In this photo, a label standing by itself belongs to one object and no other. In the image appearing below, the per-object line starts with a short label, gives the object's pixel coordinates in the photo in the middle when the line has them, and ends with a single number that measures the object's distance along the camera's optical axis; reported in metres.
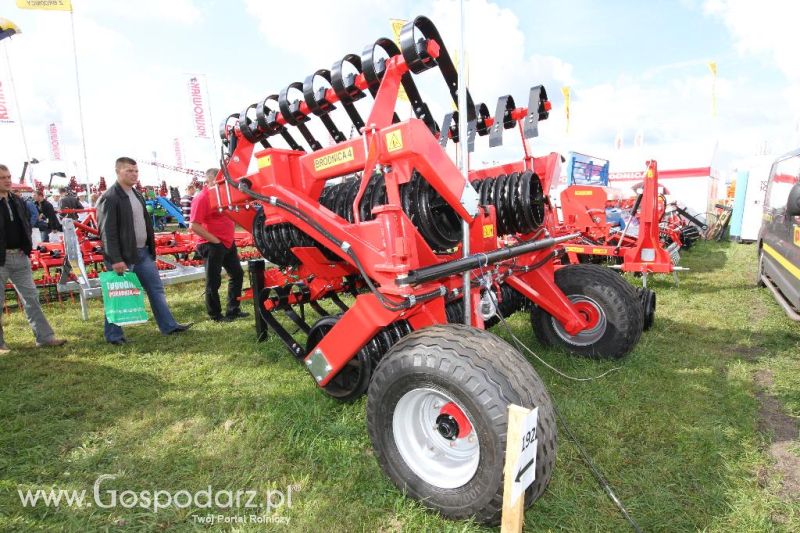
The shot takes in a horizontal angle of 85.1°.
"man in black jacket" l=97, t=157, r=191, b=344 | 4.82
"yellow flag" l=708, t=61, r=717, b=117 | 25.73
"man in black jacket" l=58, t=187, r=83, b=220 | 11.70
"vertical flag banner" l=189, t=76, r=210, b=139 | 16.73
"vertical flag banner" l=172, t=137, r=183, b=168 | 35.62
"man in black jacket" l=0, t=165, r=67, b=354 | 4.62
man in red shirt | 5.68
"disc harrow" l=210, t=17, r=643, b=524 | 2.17
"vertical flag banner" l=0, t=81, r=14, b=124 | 14.93
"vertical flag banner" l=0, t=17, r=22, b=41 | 4.89
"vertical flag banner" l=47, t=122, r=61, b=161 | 27.97
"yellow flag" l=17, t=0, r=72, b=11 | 11.38
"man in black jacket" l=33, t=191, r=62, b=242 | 10.75
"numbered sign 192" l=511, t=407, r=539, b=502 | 1.66
